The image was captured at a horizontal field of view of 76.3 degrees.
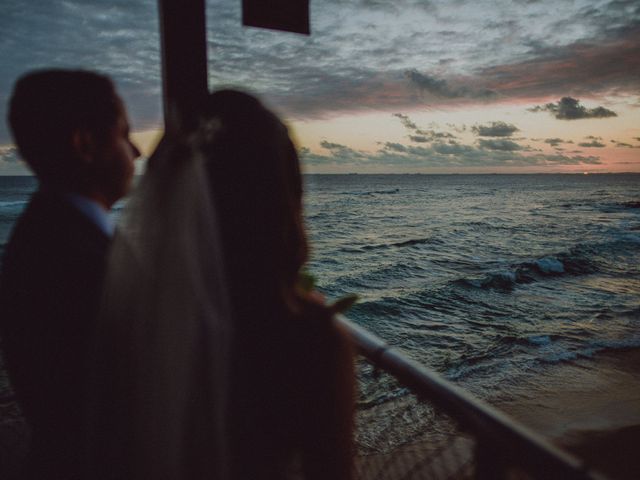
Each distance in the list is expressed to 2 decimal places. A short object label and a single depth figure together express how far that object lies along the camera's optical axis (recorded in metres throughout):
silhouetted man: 1.02
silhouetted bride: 0.89
